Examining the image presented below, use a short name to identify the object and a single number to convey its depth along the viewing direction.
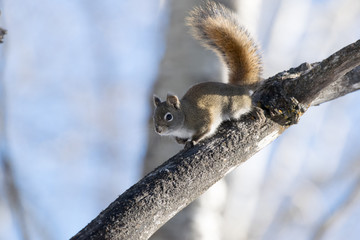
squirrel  5.32
